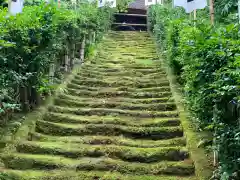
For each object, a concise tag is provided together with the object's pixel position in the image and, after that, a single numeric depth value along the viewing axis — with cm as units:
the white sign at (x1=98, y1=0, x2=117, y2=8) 1094
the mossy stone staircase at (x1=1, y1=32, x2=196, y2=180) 395
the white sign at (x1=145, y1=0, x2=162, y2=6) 1485
